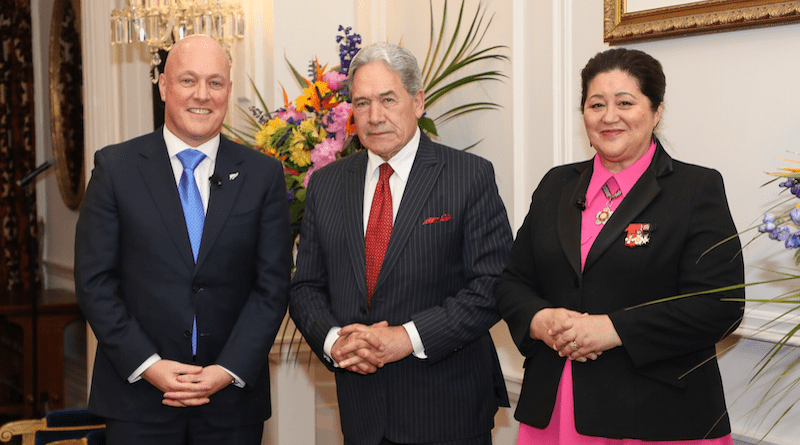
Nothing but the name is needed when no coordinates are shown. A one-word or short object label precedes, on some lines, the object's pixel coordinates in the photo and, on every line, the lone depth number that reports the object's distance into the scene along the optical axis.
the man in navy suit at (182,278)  2.10
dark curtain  7.29
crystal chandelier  3.67
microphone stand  5.52
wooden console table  5.66
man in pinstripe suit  2.10
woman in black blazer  1.78
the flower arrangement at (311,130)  2.86
